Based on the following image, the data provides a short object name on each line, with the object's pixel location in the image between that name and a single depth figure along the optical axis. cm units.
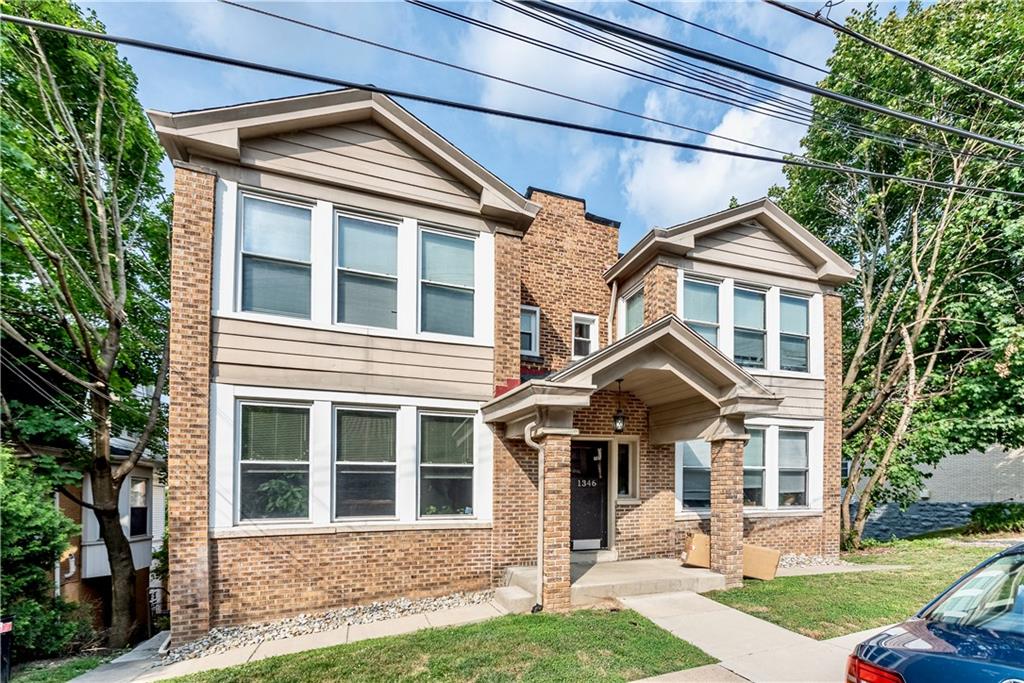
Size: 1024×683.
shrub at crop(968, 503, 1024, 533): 1348
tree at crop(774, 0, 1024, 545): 1143
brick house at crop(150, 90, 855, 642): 689
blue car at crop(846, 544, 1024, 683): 250
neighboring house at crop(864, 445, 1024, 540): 1702
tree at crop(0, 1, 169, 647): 799
